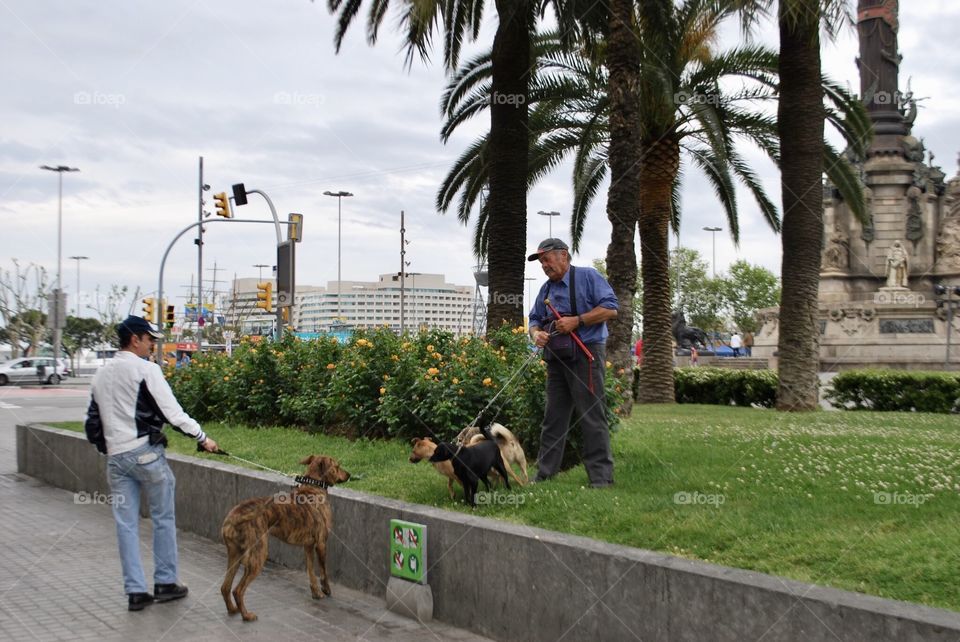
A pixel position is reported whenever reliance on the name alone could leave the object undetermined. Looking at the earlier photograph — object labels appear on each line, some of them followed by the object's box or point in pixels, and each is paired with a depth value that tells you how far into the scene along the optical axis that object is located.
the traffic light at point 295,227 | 21.27
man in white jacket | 6.27
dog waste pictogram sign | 6.05
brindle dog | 5.93
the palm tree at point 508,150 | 15.44
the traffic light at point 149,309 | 38.66
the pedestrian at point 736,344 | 53.77
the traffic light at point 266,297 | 27.59
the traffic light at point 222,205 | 27.22
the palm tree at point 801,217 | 15.70
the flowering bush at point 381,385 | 8.94
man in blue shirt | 6.92
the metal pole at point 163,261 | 29.09
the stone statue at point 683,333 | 50.94
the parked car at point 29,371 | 48.19
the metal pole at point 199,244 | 41.45
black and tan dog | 6.50
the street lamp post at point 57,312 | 44.03
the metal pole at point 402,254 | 41.69
